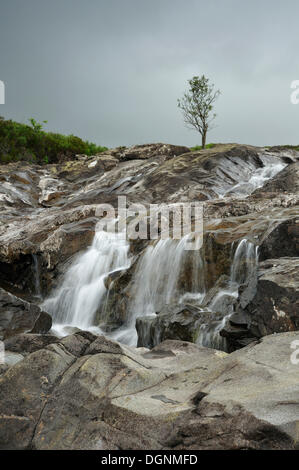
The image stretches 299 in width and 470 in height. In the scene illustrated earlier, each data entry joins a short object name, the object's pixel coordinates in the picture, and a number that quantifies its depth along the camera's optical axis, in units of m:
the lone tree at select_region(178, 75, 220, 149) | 32.50
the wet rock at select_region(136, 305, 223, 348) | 6.89
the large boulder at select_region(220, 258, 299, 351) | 5.32
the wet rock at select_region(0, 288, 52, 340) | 7.82
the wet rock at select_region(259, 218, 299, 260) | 8.14
